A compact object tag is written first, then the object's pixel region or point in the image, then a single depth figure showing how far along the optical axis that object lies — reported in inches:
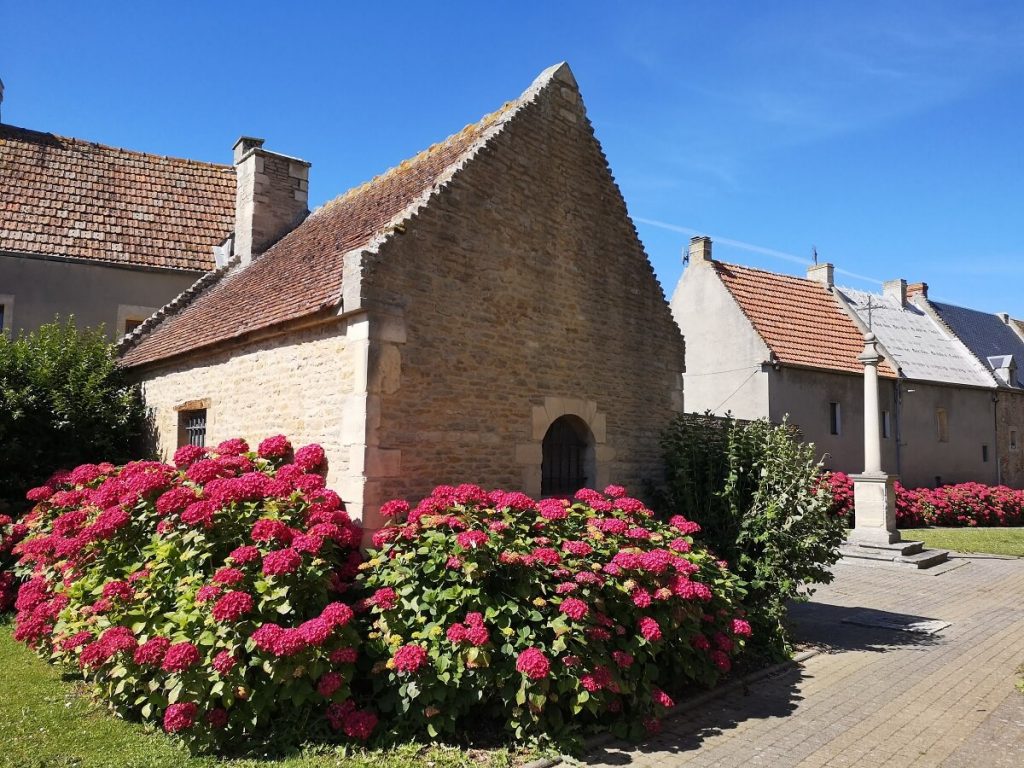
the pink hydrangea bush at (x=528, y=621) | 214.4
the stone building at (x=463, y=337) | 303.0
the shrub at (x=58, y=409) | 421.7
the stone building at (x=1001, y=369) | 1061.8
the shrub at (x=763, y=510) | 329.7
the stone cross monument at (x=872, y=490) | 586.2
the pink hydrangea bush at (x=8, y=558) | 357.1
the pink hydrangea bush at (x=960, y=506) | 831.1
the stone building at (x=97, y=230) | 544.7
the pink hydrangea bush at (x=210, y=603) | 206.1
